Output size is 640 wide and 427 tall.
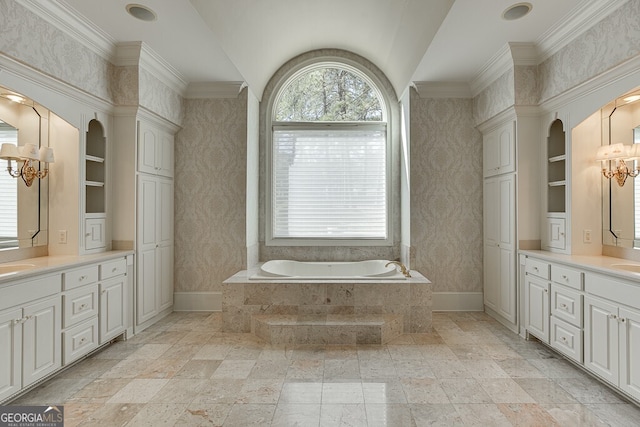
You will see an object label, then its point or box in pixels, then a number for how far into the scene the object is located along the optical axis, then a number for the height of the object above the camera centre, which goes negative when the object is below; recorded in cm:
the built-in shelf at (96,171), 347 +43
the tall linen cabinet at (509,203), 353 +13
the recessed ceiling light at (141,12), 280 +161
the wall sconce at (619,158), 285 +47
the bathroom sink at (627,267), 250 -36
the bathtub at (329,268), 438 -64
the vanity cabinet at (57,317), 218 -73
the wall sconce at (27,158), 277 +45
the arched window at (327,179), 480 +48
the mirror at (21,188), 282 +22
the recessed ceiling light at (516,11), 275 +159
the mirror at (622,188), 289 +23
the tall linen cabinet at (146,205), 353 +11
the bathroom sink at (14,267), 255 -37
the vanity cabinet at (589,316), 221 -72
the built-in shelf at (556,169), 348 +45
